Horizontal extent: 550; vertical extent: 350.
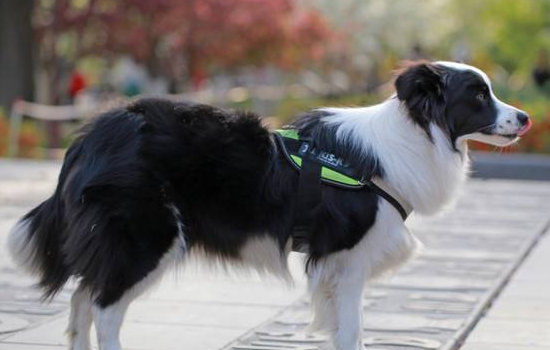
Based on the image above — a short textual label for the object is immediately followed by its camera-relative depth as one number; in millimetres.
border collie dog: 5602
